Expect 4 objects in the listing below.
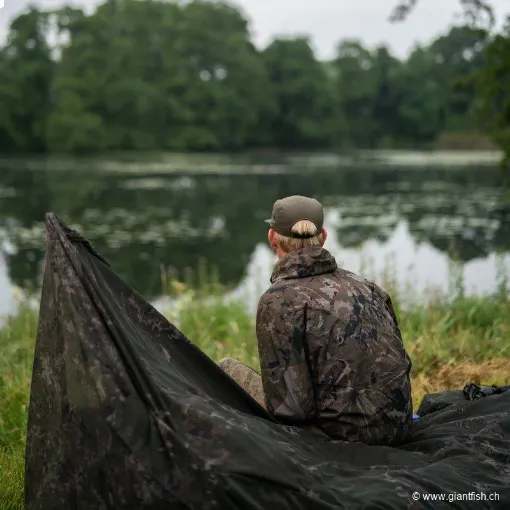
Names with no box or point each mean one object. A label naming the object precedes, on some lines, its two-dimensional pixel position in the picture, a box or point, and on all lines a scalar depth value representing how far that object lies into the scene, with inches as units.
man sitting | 123.5
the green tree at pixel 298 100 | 2620.6
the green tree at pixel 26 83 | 2178.9
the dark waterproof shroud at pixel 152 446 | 114.0
